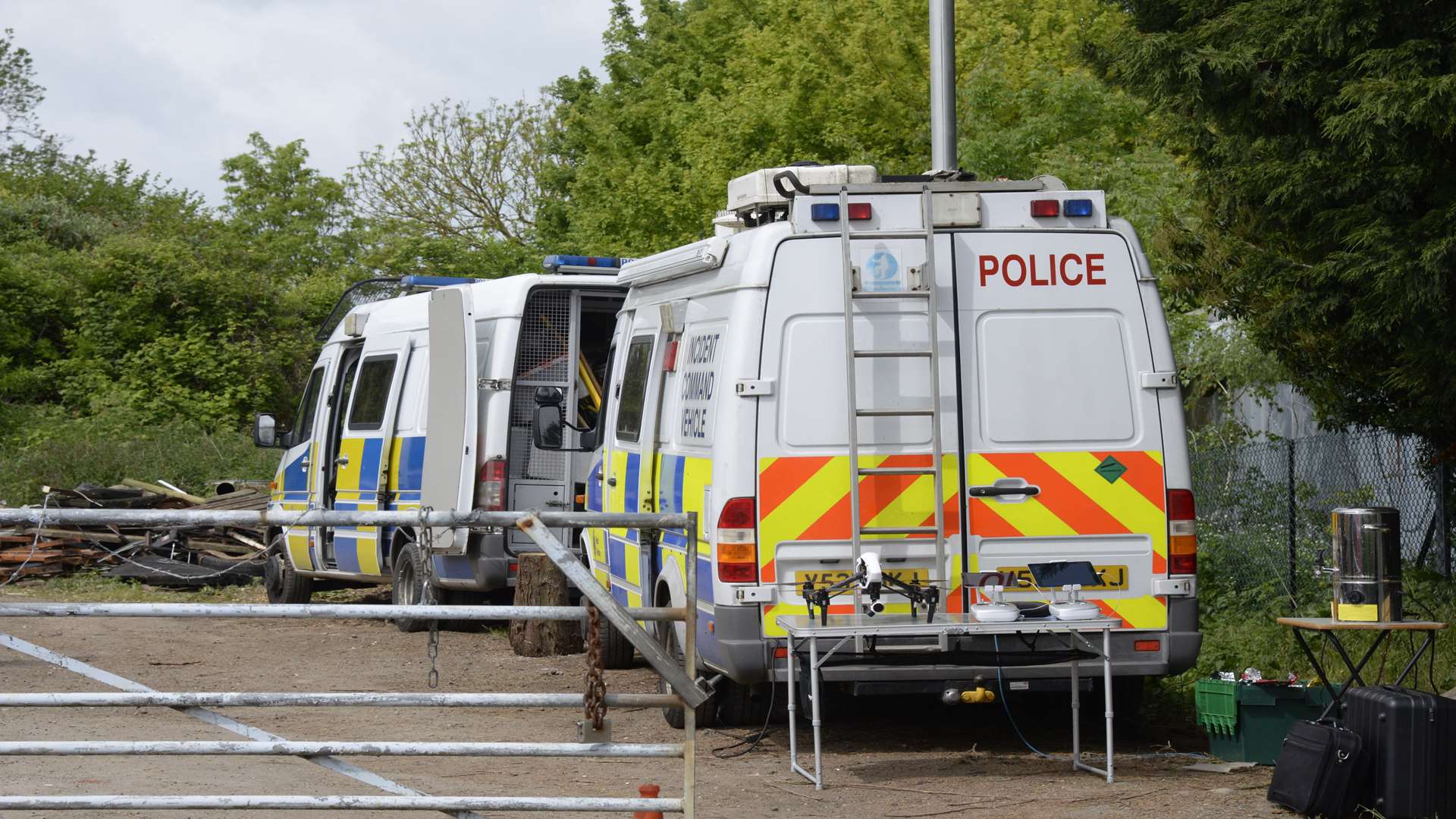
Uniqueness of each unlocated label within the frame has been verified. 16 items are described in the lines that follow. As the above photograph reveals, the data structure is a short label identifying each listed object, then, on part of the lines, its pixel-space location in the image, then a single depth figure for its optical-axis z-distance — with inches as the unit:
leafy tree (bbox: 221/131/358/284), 3919.8
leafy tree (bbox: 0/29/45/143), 4338.1
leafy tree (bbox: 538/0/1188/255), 1547.7
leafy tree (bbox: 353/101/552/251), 3107.8
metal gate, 406.9
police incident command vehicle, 595.2
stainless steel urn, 571.8
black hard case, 508.4
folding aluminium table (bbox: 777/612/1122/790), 557.9
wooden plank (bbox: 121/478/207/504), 1642.2
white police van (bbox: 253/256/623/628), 935.0
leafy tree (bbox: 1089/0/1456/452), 624.4
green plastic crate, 598.5
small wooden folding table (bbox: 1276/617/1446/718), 555.2
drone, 562.6
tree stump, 936.9
